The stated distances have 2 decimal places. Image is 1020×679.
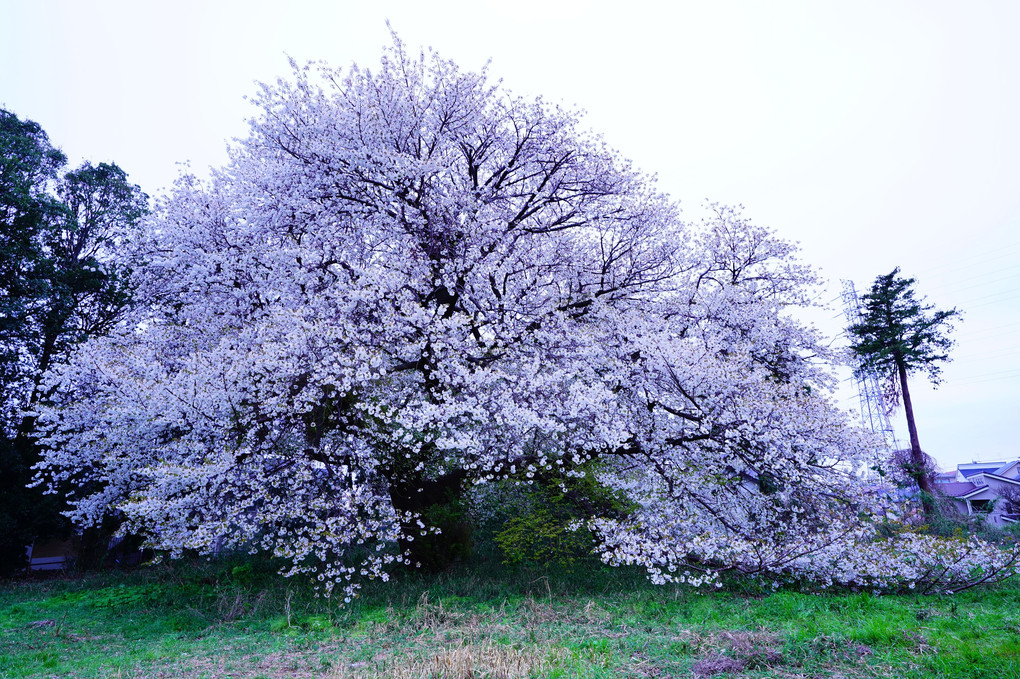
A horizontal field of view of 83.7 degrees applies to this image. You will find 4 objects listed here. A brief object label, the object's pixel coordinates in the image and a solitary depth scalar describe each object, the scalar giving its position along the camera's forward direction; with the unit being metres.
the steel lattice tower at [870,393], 31.83
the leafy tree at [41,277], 16.61
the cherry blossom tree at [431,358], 10.34
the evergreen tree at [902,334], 28.92
